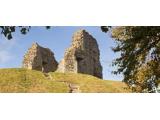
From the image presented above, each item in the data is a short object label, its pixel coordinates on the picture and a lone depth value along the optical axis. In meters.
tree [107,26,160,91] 12.95
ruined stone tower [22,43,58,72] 36.93
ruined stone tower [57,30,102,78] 36.99
